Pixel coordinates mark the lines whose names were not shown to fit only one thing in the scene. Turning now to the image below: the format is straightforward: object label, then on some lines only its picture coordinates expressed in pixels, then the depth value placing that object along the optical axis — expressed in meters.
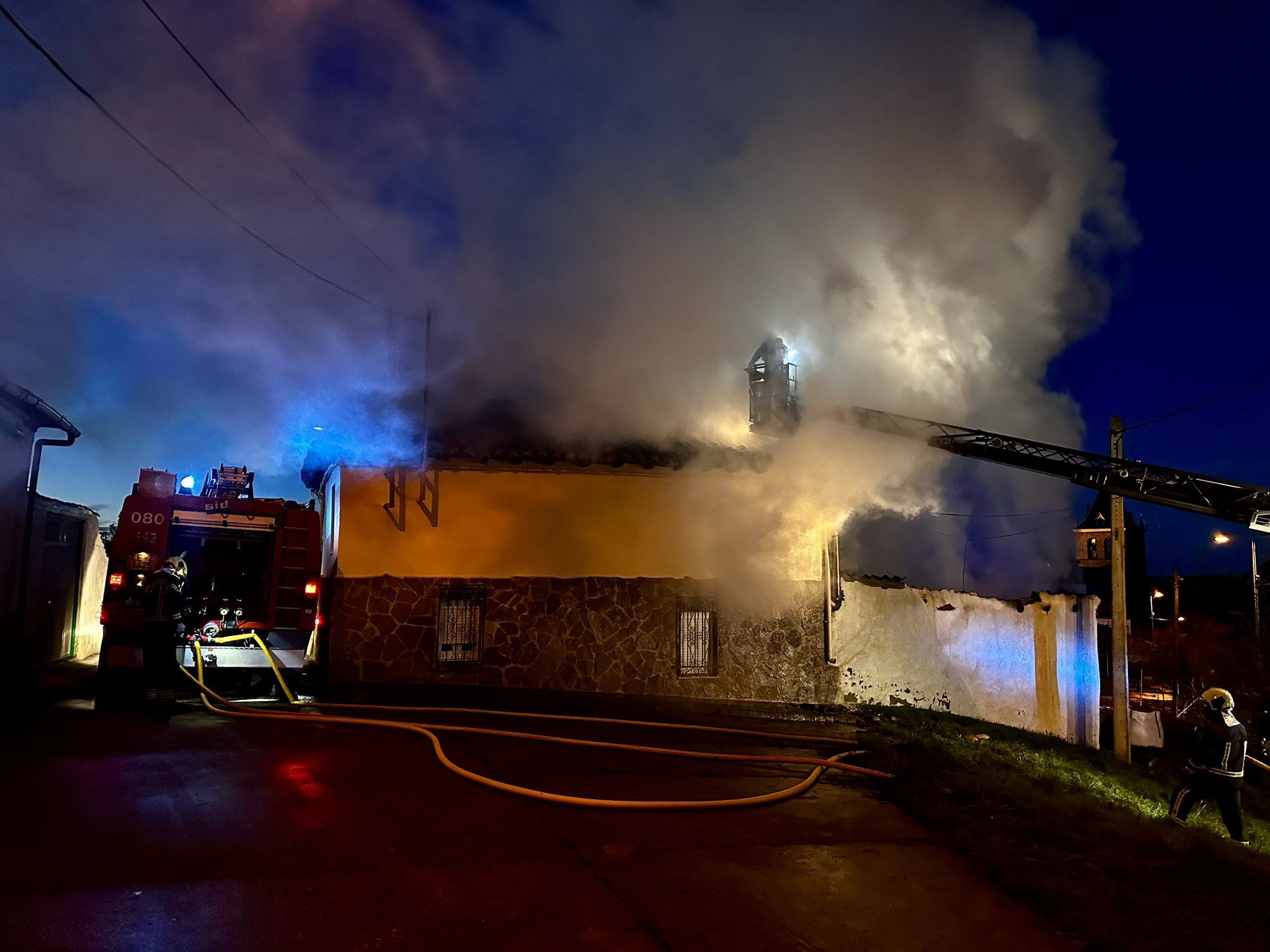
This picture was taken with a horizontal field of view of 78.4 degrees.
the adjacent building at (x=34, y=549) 13.40
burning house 12.06
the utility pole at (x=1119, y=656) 16.20
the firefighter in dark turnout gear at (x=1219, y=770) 7.41
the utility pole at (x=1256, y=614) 31.72
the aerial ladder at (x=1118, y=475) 16.58
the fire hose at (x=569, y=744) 5.88
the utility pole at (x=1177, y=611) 31.40
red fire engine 9.71
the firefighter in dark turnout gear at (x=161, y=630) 9.42
